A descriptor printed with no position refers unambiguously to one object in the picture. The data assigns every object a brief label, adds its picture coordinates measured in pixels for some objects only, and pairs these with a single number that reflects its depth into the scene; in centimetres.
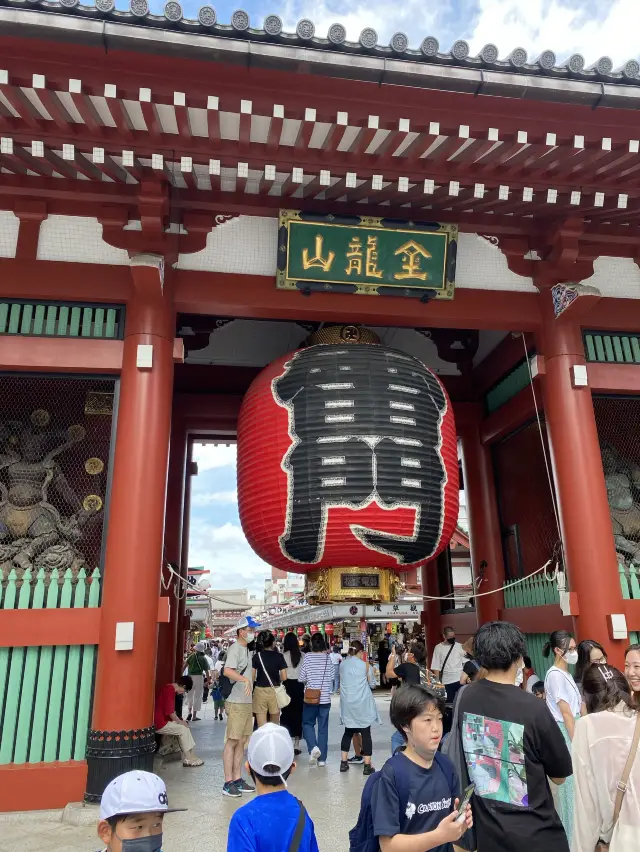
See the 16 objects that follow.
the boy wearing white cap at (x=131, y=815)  151
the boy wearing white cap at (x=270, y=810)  169
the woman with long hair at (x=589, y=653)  407
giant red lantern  525
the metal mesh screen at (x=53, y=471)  624
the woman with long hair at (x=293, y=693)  765
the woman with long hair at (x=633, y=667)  339
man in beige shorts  508
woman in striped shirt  646
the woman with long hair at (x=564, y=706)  342
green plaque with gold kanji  602
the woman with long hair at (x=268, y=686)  571
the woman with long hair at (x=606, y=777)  204
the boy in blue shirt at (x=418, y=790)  184
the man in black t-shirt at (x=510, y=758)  209
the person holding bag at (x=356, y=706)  583
